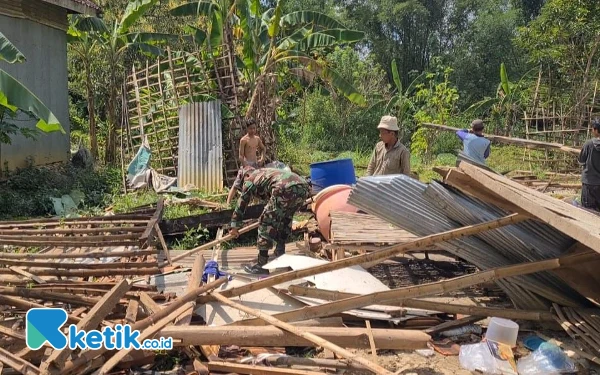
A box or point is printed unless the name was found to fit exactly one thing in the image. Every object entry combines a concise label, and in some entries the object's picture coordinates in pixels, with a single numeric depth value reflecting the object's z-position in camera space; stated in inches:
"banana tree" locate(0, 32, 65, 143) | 157.2
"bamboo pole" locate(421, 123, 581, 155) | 262.8
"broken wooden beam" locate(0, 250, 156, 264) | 172.7
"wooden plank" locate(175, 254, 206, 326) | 135.9
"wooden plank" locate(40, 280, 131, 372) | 106.8
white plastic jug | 136.3
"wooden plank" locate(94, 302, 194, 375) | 112.4
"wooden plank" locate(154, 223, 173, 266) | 197.4
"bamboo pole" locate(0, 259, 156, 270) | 157.1
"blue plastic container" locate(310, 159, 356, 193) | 280.1
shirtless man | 291.6
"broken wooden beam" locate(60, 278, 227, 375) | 109.8
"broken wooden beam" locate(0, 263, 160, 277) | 152.8
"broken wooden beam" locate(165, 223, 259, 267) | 202.6
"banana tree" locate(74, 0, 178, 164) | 431.2
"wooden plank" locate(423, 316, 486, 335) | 147.1
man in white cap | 210.5
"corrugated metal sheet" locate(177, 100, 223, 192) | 364.8
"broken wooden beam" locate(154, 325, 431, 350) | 125.0
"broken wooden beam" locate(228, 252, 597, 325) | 134.1
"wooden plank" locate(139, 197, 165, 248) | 189.3
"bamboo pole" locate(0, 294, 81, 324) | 130.8
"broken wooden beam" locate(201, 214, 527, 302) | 130.0
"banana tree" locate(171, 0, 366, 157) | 394.6
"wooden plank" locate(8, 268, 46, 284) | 151.3
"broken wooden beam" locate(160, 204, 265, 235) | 255.9
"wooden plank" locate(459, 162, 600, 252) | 106.4
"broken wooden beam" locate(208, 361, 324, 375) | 119.1
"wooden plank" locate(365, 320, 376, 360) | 124.2
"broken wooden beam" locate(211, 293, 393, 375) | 110.3
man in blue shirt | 276.4
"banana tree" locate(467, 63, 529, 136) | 631.5
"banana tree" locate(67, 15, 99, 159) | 439.5
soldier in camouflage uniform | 199.2
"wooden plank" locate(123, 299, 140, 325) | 128.8
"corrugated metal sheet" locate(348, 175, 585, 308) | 149.6
